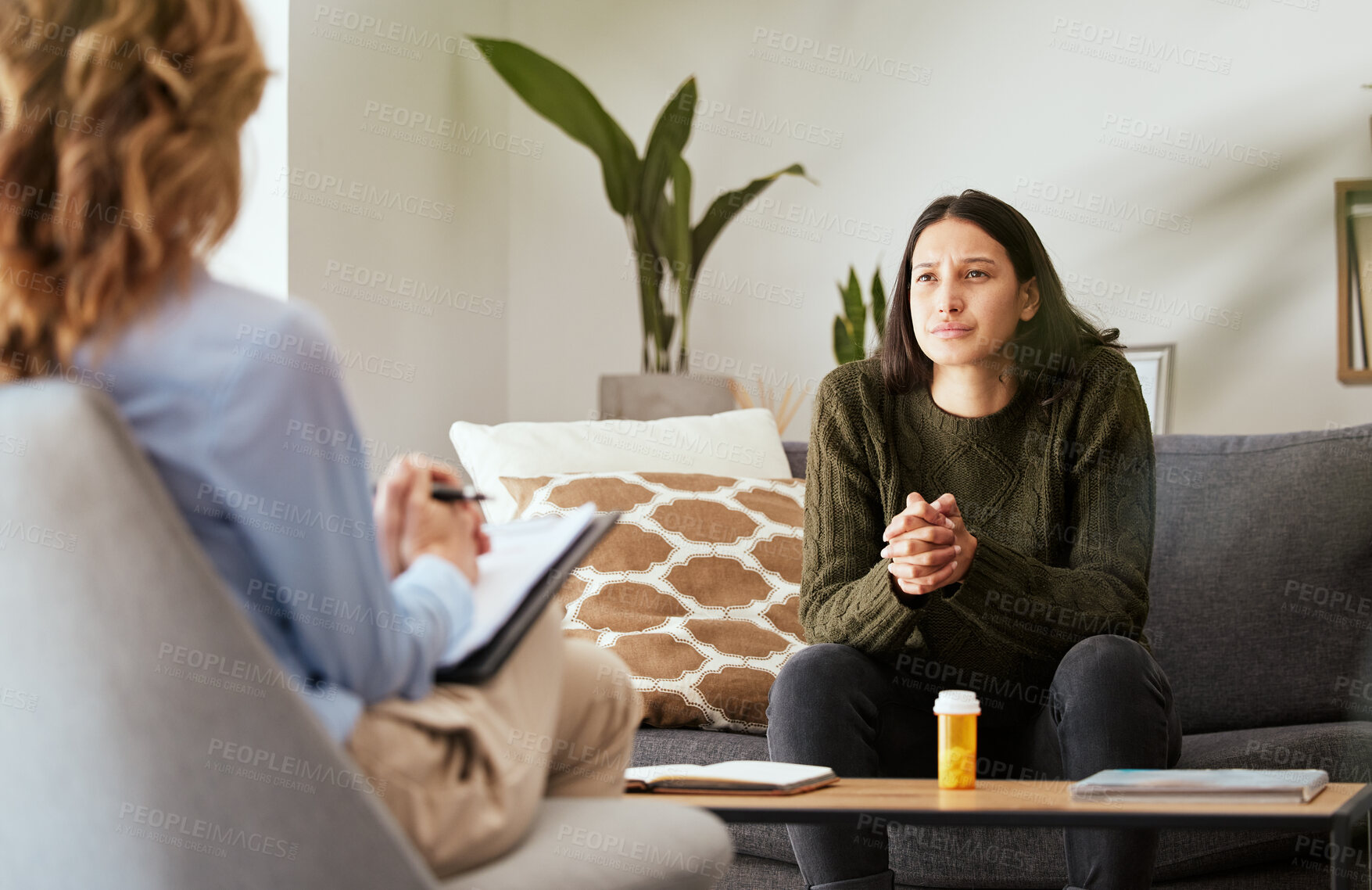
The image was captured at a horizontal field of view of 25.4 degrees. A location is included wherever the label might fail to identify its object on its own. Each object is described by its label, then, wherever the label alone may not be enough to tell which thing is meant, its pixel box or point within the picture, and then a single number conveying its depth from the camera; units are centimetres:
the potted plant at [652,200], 438
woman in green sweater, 283
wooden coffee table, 247
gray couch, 313
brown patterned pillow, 320
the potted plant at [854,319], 443
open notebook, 264
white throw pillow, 350
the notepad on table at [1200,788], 254
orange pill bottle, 268
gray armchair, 213
